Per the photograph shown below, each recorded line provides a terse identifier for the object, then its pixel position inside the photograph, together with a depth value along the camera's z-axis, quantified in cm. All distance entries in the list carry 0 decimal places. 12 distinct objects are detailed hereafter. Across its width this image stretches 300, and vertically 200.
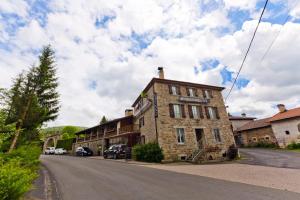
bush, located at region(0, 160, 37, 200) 435
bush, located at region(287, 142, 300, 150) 2632
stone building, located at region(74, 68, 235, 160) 2091
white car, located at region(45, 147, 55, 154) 4453
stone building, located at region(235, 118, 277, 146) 3172
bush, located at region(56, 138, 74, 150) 4678
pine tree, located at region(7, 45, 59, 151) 1556
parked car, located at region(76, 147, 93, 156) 3338
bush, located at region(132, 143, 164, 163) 1956
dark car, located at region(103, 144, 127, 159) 2428
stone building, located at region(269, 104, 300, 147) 2728
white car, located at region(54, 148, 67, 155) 4306
